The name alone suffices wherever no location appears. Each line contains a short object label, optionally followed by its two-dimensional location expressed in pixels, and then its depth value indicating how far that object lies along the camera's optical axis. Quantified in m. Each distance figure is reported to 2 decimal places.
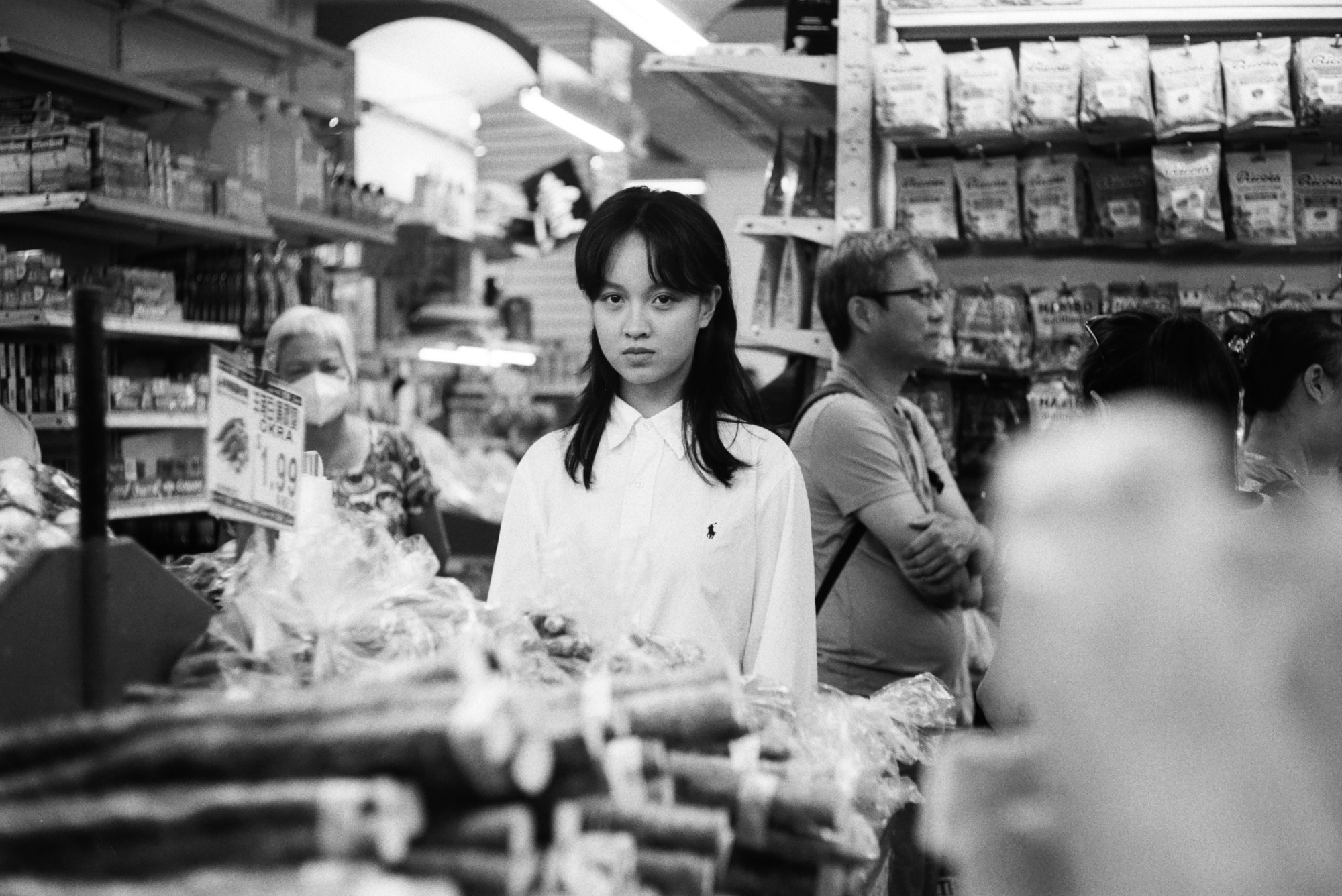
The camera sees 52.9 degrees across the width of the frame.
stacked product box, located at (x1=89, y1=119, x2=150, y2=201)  4.15
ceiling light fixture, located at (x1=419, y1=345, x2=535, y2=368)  8.38
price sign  1.50
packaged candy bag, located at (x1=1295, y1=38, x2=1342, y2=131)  3.51
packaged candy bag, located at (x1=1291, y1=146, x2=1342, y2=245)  3.74
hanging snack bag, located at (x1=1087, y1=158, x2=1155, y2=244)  3.85
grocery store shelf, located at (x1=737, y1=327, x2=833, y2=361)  3.80
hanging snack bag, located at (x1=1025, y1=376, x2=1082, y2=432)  3.88
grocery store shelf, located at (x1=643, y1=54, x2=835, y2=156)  3.83
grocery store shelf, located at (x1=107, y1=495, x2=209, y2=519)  4.34
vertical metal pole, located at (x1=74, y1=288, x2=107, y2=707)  1.13
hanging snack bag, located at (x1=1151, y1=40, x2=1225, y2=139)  3.63
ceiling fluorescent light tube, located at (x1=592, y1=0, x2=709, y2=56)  4.94
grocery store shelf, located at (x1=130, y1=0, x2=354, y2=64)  5.57
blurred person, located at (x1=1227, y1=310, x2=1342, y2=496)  2.93
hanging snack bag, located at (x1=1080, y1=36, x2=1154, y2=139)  3.64
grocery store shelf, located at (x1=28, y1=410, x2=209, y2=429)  4.03
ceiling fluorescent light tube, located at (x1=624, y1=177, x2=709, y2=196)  15.19
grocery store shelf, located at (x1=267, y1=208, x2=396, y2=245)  5.36
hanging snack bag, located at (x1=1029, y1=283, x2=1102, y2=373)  3.90
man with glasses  2.86
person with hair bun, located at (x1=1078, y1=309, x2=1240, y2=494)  2.24
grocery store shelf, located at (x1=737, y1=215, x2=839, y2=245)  3.84
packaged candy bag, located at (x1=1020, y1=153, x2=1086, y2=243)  3.88
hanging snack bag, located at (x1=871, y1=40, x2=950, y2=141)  3.73
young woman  2.10
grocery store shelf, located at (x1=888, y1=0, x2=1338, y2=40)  3.71
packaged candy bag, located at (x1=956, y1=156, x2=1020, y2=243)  3.95
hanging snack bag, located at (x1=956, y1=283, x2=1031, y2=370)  3.94
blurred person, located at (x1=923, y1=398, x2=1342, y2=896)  1.01
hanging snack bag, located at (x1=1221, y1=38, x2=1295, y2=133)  3.58
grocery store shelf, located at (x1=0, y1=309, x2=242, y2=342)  3.94
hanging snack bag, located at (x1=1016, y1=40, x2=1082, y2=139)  3.71
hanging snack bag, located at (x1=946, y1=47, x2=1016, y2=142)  3.74
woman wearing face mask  3.46
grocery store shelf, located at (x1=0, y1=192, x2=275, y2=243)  4.07
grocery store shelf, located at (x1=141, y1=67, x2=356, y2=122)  5.26
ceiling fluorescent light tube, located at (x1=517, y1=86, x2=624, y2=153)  8.56
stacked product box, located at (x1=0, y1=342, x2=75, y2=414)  4.03
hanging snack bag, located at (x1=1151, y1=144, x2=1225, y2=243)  3.71
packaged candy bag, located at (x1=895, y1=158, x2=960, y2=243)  3.98
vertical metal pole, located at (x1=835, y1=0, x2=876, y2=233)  3.80
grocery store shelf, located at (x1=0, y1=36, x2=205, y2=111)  4.25
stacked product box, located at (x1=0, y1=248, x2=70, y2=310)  3.99
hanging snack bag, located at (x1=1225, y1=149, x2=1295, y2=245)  3.71
